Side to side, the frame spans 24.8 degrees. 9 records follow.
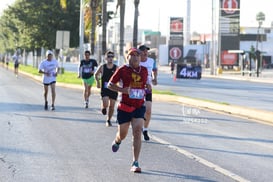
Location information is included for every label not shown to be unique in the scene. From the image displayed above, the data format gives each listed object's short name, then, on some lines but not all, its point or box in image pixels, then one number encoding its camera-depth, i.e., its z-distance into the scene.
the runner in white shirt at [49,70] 18.59
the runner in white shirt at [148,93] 12.41
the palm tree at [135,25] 37.69
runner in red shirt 9.16
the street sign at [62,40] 40.51
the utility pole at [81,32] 38.34
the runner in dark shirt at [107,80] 15.04
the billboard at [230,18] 65.94
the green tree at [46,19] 53.09
